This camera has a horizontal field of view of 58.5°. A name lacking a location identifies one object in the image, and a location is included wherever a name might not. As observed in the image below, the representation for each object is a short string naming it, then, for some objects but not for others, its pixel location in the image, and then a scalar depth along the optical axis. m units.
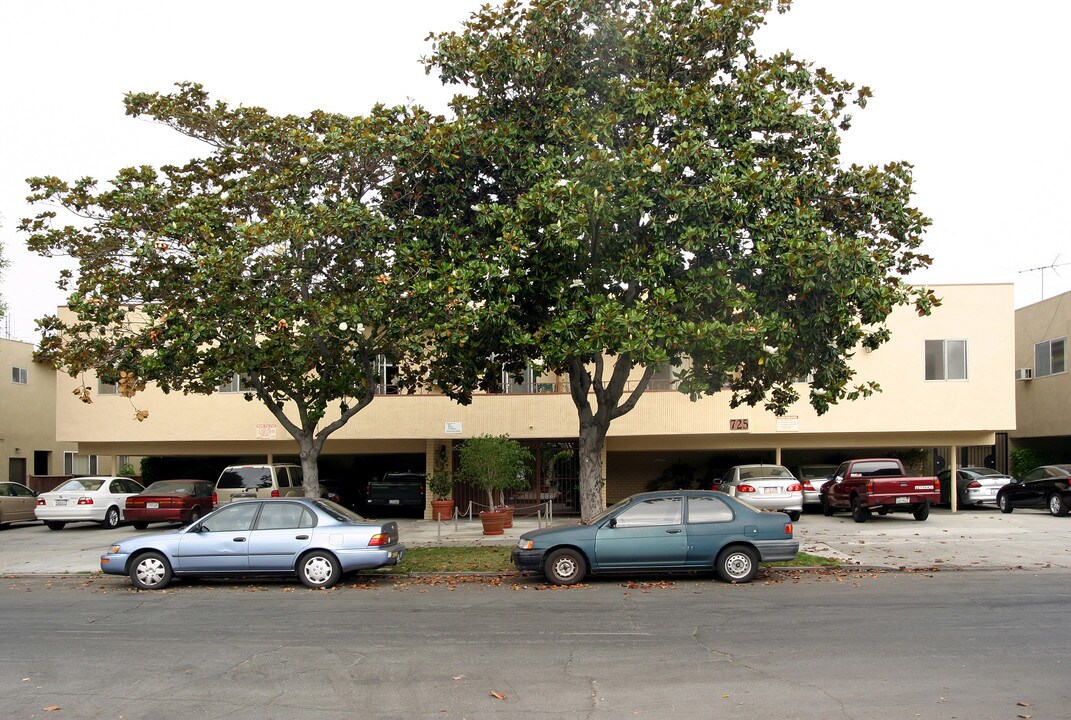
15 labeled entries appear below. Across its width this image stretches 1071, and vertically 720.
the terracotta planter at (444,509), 25.75
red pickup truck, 23.97
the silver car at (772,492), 24.42
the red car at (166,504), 24.66
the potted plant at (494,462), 23.97
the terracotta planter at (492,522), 21.44
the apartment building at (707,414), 27.00
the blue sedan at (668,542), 13.90
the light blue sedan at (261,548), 14.25
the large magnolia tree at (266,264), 15.91
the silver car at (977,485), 29.59
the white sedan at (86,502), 25.52
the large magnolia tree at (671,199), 14.06
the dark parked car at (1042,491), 26.25
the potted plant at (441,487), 27.23
